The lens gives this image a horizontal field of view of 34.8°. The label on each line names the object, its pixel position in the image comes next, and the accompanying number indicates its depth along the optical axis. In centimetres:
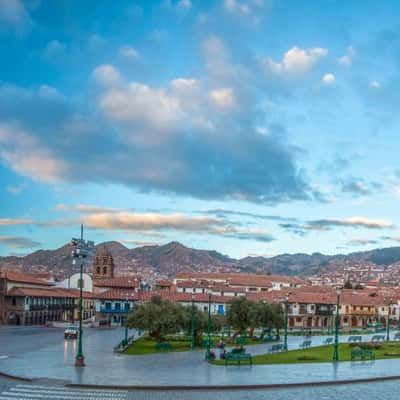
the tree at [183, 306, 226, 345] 5775
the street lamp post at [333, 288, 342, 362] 3938
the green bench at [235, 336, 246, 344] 6126
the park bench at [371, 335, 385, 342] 6330
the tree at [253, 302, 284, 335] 6488
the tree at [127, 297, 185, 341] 5606
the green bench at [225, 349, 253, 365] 3622
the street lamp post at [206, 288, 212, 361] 5415
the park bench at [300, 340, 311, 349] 5158
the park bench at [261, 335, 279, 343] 6659
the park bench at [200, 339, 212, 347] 5657
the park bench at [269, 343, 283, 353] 4771
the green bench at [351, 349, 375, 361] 3932
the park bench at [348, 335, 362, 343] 6170
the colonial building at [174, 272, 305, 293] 13600
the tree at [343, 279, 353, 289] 18270
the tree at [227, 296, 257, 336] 6362
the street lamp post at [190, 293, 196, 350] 5400
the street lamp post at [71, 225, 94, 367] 3700
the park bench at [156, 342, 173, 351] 5116
